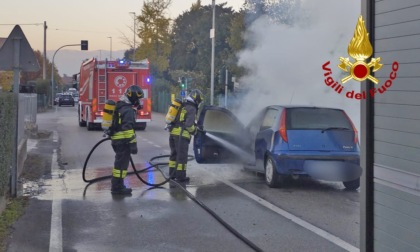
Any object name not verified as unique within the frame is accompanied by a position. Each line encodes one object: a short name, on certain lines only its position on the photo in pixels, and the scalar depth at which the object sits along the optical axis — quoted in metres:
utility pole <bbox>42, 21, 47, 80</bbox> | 52.80
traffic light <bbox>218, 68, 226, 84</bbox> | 23.34
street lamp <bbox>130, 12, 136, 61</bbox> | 48.88
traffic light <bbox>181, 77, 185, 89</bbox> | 31.22
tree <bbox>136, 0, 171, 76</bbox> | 47.22
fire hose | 6.14
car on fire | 8.97
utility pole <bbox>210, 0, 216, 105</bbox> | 26.40
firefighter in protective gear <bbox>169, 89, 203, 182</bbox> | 10.16
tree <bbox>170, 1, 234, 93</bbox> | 45.16
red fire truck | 23.34
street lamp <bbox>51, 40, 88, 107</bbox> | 48.98
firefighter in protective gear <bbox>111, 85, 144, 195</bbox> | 9.15
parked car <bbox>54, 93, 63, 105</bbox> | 68.53
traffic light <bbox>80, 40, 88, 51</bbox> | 48.94
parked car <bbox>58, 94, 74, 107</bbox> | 66.09
